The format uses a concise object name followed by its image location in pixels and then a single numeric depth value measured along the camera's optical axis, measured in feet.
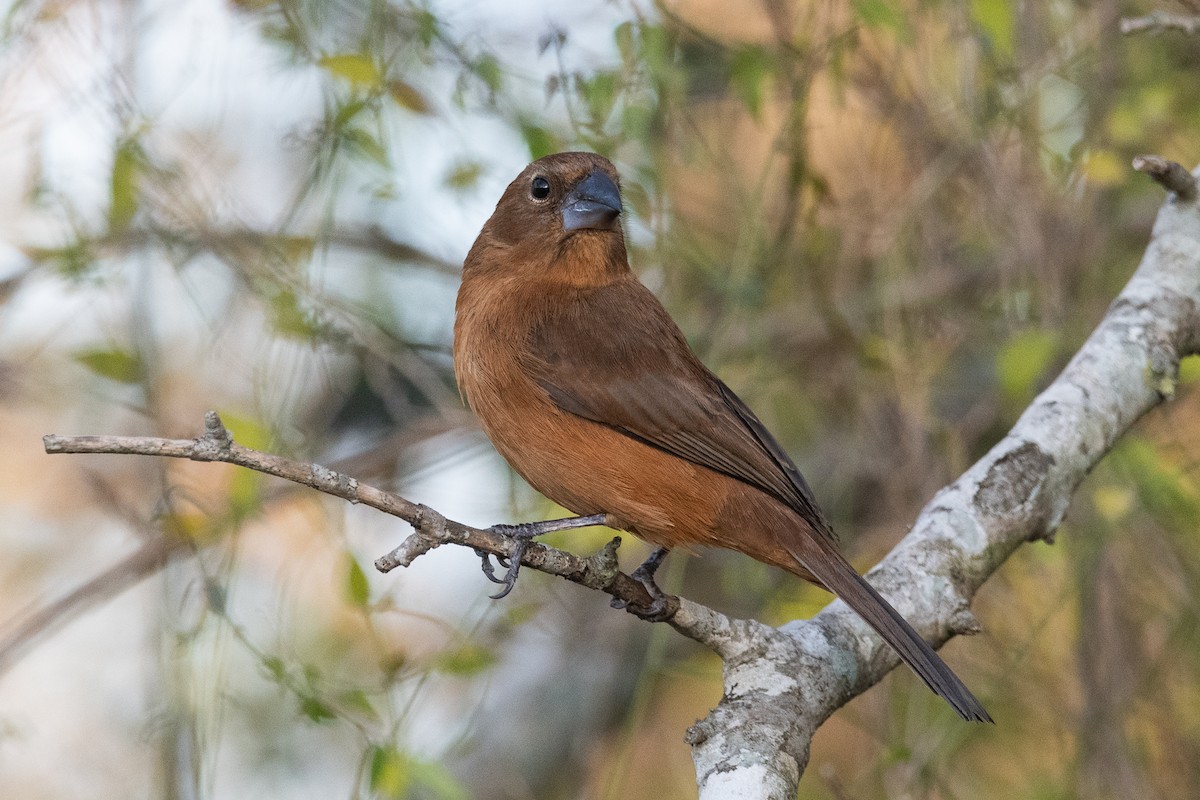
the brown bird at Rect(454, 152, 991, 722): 20.43
